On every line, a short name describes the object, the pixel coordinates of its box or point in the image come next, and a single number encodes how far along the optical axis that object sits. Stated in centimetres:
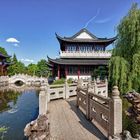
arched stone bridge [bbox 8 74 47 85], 2132
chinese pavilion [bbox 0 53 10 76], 2176
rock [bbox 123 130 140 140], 222
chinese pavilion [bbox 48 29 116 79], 1420
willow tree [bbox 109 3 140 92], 731
